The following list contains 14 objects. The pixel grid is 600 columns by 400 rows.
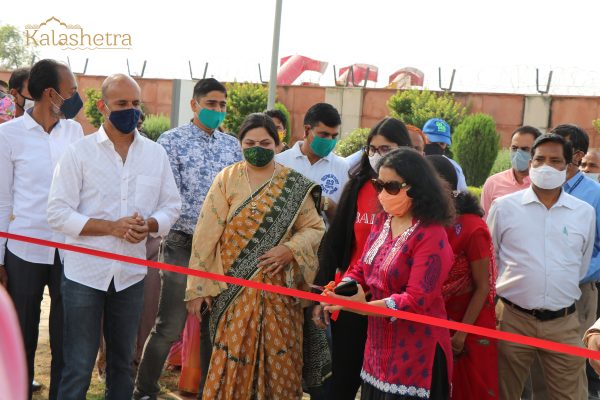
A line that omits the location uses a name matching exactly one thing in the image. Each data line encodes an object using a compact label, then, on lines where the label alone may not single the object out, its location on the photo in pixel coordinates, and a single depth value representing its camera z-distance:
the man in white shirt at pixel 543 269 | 4.51
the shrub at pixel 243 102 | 29.19
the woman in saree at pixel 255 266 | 4.43
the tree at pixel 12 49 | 47.69
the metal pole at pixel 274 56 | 13.02
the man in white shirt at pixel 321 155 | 5.64
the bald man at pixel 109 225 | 4.14
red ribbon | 3.21
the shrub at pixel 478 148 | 24.02
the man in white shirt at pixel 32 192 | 4.53
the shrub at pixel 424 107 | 26.19
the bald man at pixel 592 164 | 7.24
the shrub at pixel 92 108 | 32.84
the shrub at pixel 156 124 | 29.71
